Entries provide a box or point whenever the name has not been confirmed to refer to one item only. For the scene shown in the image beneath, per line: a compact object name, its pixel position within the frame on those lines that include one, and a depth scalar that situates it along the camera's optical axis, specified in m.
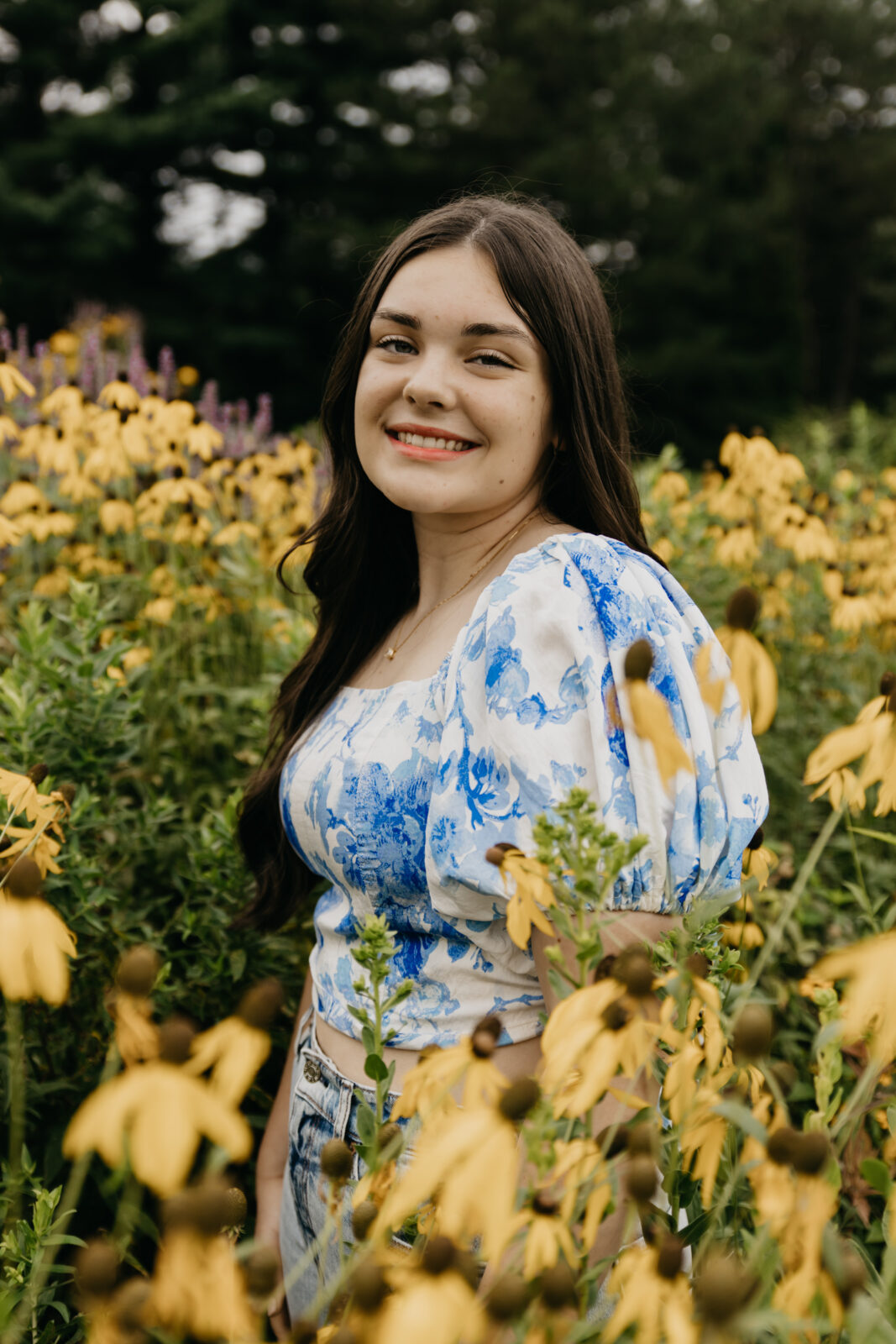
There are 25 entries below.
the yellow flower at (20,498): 2.79
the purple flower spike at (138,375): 3.27
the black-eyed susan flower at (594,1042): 0.73
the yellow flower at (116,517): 2.88
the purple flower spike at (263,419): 3.70
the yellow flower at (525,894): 0.89
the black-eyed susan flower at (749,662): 0.82
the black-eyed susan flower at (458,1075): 0.78
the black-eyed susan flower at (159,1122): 0.61
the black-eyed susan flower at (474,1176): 0.66
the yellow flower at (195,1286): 0.62
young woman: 1.20
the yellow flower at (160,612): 2.66
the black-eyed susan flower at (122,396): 2.90
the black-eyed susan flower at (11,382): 2.24
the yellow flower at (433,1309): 0.62
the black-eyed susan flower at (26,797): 1.18
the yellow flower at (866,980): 0.67
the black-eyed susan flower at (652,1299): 0.67
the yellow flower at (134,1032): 0.70
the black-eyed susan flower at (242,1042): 0.69
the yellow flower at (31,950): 0.75
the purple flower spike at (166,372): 3.45
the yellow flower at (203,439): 2.89
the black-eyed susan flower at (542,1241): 0.70
